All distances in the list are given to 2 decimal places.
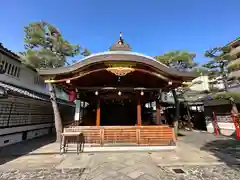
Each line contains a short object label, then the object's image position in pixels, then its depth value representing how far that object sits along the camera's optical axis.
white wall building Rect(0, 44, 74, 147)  7.97
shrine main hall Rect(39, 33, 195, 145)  6.46
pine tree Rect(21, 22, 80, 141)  8.74
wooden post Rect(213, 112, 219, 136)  12.40
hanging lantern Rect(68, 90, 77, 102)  8.78
